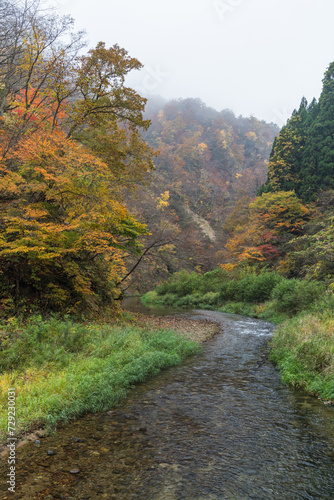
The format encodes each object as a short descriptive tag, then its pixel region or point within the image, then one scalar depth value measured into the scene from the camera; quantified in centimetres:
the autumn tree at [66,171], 898
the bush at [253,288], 2289
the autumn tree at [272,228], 2698
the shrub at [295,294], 1459
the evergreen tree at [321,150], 2736
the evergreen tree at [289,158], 3117
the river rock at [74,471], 412
